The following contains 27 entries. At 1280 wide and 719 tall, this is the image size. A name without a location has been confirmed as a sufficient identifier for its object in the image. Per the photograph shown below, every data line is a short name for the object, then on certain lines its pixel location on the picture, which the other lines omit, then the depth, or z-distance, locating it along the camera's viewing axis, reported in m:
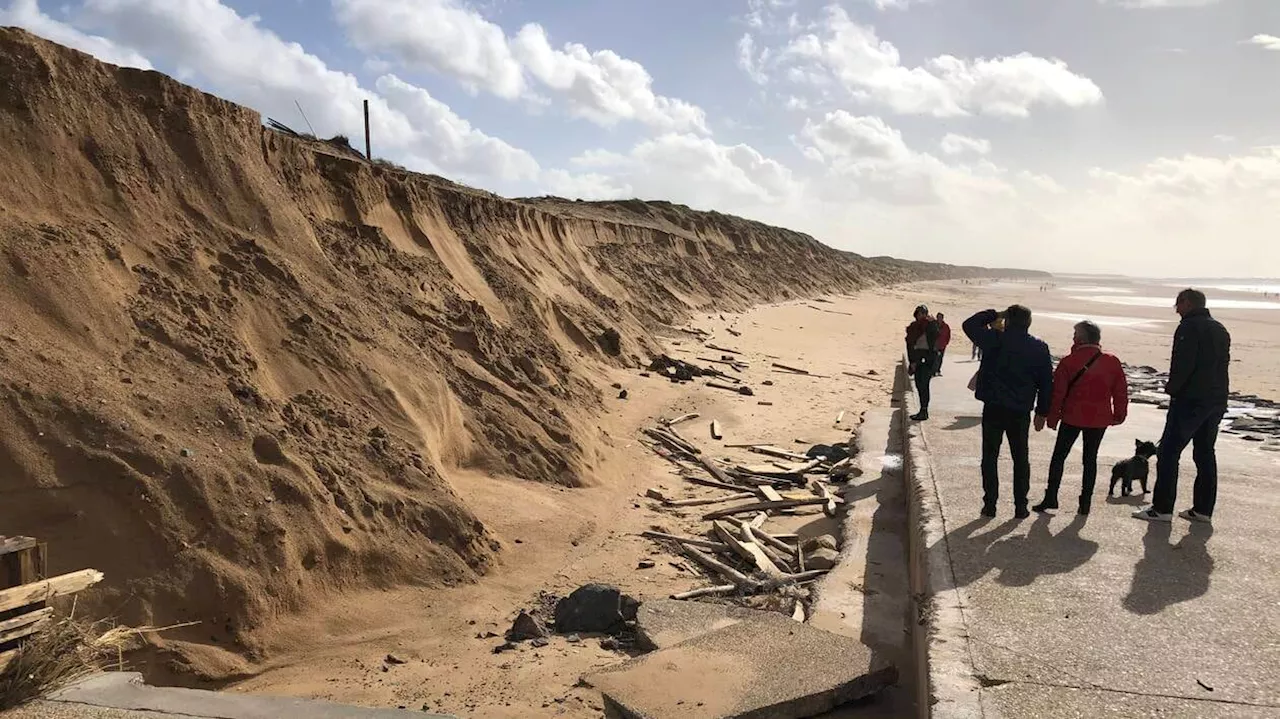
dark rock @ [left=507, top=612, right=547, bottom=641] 6.00
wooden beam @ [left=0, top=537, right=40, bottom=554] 4.14
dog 7.23
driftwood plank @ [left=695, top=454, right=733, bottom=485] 10.43
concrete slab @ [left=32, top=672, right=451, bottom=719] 4.04
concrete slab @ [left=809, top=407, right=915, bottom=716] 5.55
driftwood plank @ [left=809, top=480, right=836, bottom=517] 8.95
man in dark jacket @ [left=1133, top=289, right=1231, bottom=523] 6.00
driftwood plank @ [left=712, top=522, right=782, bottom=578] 7.27
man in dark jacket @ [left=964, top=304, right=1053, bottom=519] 6.36
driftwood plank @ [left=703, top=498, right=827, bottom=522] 9.05
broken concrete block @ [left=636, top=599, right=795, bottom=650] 5.68
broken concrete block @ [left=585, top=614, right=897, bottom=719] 4.51
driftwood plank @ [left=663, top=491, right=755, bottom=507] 9.53
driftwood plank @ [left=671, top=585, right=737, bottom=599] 6.68
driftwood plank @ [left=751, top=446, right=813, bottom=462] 11.39
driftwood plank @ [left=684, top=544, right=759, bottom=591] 6.89
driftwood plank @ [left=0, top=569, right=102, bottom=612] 3.99
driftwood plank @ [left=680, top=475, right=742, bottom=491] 10.10
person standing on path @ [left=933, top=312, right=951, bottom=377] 15.16
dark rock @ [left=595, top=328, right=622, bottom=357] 17.48
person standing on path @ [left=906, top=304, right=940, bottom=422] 10.74
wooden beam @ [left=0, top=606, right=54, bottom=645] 3.97
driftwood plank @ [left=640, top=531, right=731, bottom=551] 7.95
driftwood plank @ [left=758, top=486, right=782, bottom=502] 9.42
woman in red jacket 6.32
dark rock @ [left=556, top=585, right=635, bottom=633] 6.06
